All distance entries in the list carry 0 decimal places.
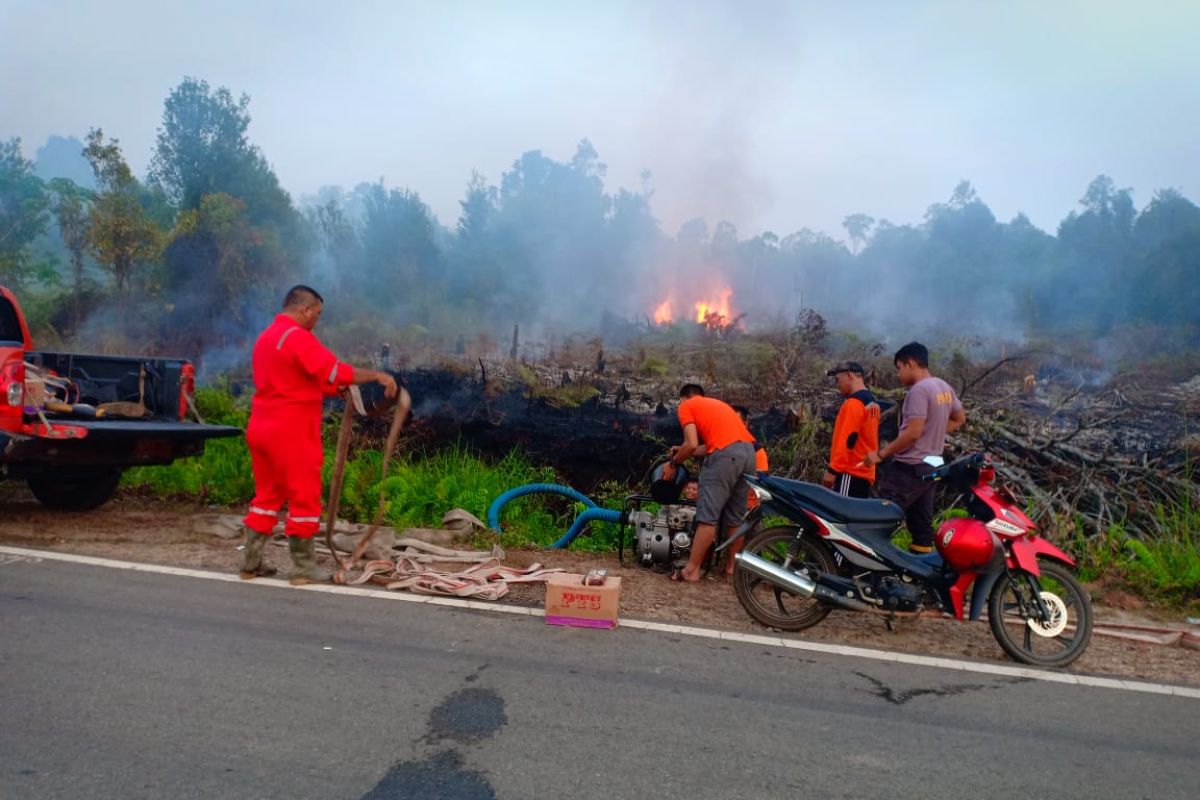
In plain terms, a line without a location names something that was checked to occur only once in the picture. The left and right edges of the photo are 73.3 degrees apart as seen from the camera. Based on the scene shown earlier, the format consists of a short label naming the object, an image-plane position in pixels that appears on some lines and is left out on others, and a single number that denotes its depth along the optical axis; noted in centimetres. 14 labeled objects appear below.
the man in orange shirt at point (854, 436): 631
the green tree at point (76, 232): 2164
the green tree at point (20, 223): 2356
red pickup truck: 605
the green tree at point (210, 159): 2944
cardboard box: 476
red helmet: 470
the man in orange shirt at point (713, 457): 602
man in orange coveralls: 523
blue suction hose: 685
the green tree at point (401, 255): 3300
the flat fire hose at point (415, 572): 530
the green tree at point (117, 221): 1936
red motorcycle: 468
